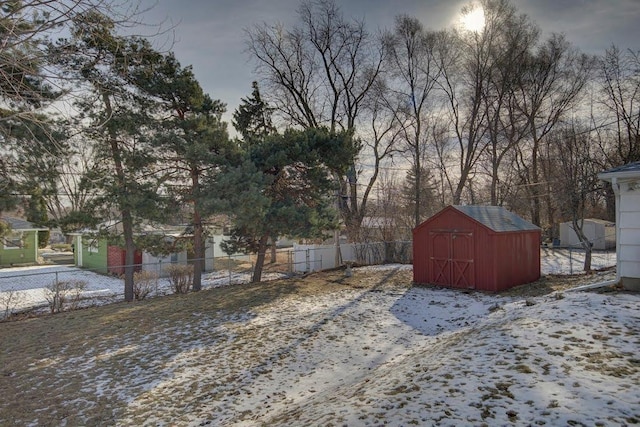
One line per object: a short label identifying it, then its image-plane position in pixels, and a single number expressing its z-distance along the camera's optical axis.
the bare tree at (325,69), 20.95
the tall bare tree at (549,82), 21.62
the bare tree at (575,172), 14.48
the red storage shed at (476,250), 11.82
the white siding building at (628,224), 7.65
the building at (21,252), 22.67
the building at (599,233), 24.80
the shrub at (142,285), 12.59
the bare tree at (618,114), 19.72
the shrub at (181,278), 13.35
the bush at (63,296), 10.67
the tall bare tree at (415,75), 21.61
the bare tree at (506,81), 20.84
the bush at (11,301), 11.65
